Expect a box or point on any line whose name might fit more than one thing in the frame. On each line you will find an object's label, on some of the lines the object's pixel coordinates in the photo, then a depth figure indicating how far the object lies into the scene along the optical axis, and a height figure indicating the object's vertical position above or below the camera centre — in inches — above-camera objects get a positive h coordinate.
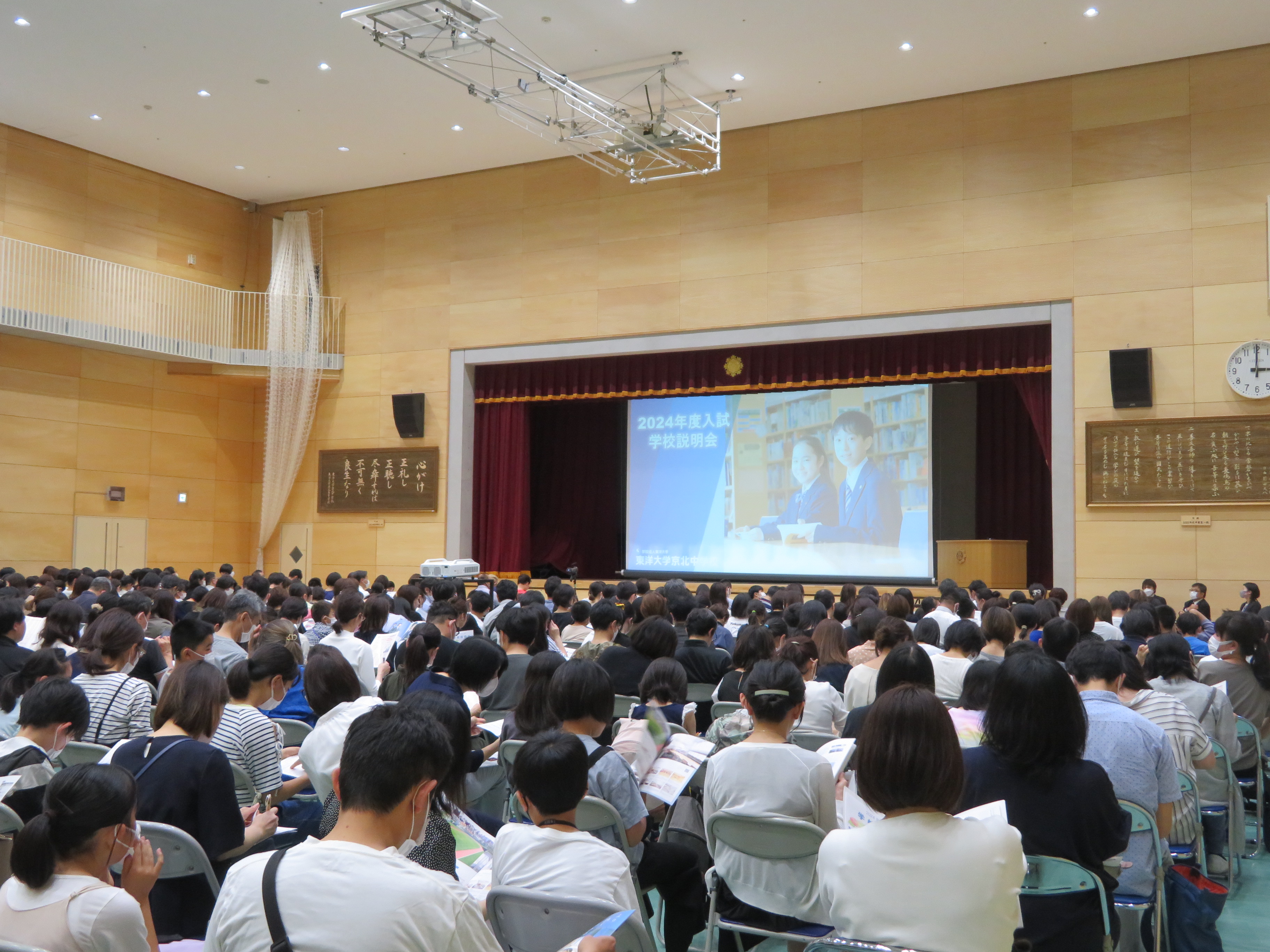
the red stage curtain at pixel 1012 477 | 614.9 +24.7
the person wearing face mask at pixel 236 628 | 235.5 -26.2
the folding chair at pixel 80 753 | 151.1 -33.2
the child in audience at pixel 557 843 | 95.8 -29.6
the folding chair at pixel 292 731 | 183.5 -36.6
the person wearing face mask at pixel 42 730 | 130.5 -27.9
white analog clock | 447.2 +62.5
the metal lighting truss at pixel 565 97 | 410.6 +191.7
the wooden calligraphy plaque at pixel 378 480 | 633.6 +22.2
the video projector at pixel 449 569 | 570.9 -27.4
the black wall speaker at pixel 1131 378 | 465.4 +61.8
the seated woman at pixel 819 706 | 189.2 -32.8
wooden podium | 523.2 -20.7
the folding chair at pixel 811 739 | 176.1 -35.9
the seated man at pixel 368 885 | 71.1 -24.8
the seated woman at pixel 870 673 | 204.1 -29.2
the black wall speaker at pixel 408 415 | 634.2 +60.4
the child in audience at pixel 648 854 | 141.1 -44.1
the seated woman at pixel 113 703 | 173.5 -30.2
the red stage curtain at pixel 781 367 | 521.0 +80.5
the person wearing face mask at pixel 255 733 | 149.1 -30.0
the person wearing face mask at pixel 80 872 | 81.1 -28.1
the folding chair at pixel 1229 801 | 177.9 -47.4
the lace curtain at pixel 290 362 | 655.8 +94.0
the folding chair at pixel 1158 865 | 127.5 -42.0
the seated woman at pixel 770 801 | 128.0 -33.9
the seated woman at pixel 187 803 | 120.7 -32.7
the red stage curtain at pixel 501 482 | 641.6 +21.1
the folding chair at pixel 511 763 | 148.8 -34.8
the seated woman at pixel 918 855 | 89.4 -28.3
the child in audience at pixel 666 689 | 175.3 -27.7
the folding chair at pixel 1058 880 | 103.4 -34.7
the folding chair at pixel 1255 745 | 207.3 -43.5
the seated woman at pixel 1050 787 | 105.7 -26.8
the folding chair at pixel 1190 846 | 151.4 -48.9
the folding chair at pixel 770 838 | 122.5 -37.0
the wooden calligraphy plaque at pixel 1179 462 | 448.8 +25.1
